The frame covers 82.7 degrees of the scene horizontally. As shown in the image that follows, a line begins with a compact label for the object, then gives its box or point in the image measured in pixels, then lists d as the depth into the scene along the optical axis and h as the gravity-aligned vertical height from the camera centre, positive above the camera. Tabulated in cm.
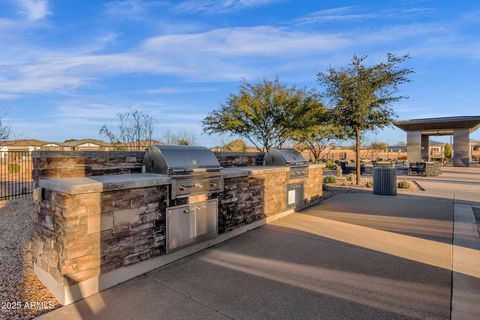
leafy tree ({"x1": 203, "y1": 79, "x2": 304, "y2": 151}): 1055 +171
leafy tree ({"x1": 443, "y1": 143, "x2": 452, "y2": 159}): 3469 +78
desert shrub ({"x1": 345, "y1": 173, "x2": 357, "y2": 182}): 1237 -98
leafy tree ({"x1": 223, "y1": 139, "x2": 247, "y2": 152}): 1380 +57
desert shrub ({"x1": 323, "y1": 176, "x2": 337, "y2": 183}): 1194 -101
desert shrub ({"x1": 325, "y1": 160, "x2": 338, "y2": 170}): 1928 -68
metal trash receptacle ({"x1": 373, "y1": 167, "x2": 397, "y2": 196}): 917 -86
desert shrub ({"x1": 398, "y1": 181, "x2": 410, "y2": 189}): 1064 -112
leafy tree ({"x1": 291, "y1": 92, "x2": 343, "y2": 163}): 1066 +137
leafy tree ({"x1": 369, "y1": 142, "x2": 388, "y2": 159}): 3592 +142
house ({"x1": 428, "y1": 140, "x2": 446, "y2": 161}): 3700 +141
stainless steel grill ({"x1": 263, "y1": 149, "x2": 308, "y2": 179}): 660 -11
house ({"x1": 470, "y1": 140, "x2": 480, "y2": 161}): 3375 +92
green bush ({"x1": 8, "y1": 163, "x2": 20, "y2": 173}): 1756 -75
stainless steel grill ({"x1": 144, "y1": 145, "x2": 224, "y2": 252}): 365 -42
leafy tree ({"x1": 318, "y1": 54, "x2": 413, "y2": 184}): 1077 +265
